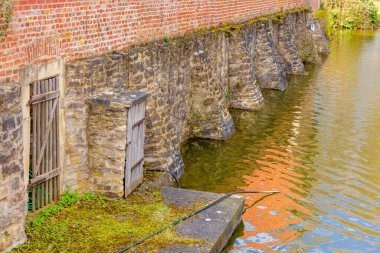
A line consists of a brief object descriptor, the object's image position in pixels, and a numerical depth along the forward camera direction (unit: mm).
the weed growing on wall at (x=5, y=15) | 7527
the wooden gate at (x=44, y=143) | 8609
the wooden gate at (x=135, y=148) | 9898
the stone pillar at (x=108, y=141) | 9664
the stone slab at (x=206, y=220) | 8492
